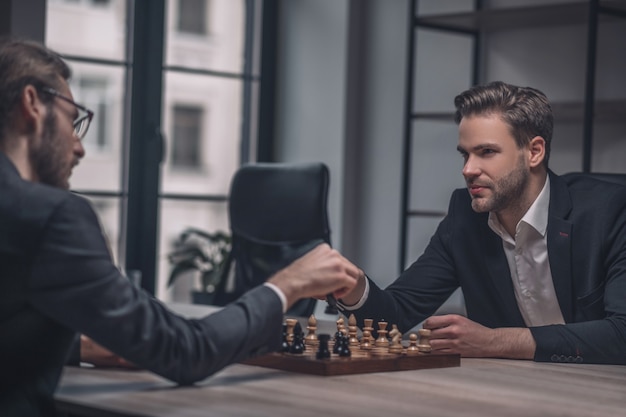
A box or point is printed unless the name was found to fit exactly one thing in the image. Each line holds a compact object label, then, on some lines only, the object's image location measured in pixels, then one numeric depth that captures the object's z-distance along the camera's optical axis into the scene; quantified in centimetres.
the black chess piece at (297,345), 206
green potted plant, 515
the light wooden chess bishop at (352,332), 218
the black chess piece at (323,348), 202
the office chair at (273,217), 372
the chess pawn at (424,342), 217
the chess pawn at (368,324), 219
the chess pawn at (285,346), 207
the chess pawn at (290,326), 213
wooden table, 161
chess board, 197
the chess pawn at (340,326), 218
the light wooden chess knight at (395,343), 213
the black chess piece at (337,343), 207
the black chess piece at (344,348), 204
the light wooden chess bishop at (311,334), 219
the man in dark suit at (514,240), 263
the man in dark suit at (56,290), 161
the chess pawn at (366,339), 216
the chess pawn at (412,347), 214
